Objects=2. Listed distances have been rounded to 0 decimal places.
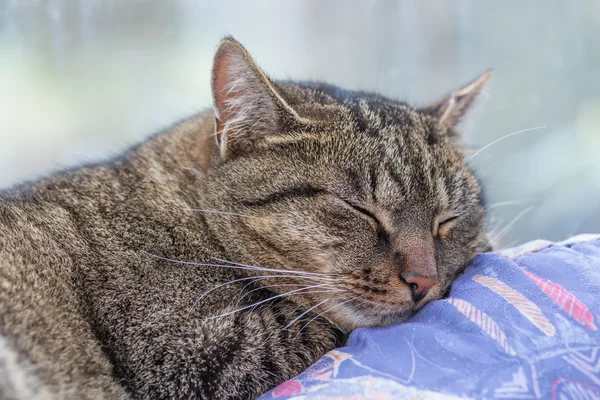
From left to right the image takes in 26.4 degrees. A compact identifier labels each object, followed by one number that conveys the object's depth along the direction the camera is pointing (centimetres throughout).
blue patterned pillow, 44
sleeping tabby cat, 47
